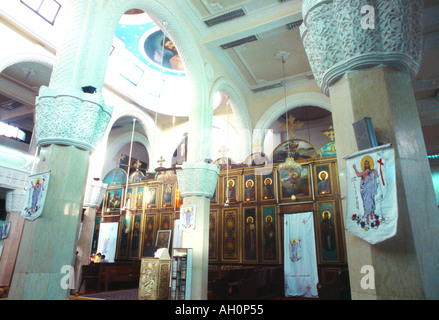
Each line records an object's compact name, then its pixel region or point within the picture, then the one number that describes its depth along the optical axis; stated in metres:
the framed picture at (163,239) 11.30
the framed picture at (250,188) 10.20
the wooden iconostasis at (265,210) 8.65
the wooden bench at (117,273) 9.50
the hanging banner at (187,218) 6.62
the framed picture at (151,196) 12.45
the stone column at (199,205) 6.27
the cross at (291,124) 10.84
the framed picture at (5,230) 10.06
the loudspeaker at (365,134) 2.43
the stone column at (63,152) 3.33
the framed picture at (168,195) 12.01
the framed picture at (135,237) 12.03
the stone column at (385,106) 2.21
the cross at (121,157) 14.85
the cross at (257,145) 10.55
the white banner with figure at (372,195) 2.19
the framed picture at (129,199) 13.06
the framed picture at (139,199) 12.83
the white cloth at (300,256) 8.34
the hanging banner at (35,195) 3.48
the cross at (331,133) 9.41
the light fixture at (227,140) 8.80
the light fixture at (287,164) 8.50
